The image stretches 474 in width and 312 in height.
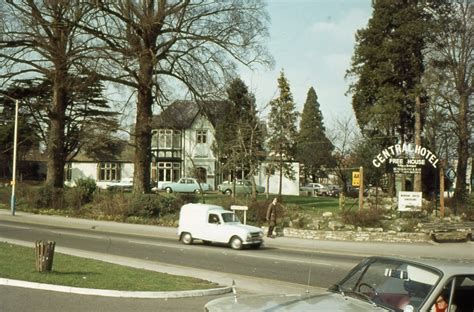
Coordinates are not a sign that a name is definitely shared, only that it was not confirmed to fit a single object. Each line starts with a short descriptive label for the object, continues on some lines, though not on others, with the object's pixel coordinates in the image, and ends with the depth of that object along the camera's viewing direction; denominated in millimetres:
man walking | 28016
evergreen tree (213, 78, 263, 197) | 42438
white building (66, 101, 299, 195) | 70375
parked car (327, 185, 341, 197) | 66938
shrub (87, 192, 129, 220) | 35594
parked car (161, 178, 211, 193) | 62247
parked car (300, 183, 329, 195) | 69062
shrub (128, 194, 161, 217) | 34781
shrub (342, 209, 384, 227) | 29375
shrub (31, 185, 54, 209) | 41150
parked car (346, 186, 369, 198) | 55275
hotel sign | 32094
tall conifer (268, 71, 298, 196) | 47594
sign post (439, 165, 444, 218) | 31244
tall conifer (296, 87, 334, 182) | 71625
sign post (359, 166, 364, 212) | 30183
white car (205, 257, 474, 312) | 5230
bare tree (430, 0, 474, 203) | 36750
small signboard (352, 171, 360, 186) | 31894
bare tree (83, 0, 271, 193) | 32938
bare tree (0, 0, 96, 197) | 33625
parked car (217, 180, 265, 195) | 58153
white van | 24344
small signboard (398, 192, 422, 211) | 30609
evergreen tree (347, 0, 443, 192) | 41000
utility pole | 38969
